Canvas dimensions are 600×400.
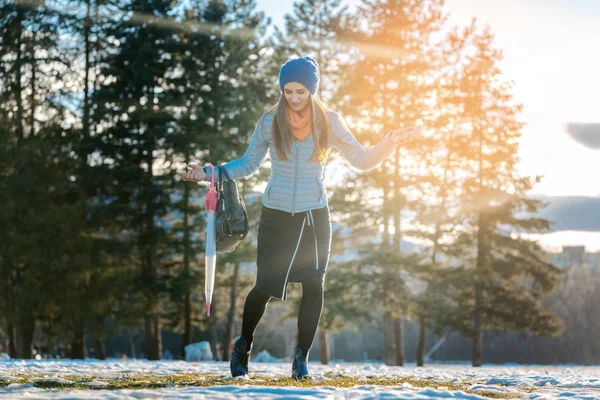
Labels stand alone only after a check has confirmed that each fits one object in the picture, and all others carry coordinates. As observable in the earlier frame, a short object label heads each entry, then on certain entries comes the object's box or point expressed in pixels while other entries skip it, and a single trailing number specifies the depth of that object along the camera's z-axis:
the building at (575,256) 94.69
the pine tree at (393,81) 25.88
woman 6.07
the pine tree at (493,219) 27.58
